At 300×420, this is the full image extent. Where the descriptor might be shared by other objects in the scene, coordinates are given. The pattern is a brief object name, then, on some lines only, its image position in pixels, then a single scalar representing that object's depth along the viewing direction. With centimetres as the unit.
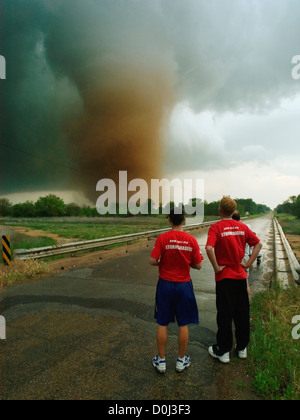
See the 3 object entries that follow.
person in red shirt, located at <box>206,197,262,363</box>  328
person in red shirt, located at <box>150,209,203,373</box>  304
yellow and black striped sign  767
